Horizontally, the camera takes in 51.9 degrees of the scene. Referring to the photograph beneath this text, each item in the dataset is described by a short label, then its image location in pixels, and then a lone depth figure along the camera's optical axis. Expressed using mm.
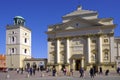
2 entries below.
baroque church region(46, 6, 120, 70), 27985
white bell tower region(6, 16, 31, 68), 34669
